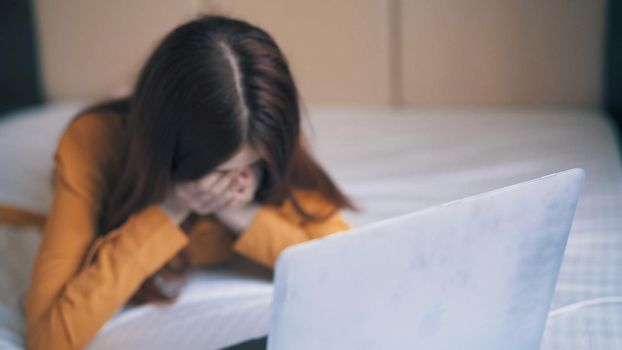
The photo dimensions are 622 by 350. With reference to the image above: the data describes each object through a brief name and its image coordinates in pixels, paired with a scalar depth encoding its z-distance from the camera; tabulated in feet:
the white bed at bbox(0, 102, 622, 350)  2.44
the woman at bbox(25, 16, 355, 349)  2.35
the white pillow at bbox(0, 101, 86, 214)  3.86
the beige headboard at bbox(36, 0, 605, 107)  5.49
